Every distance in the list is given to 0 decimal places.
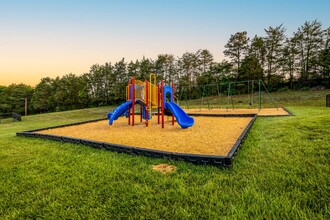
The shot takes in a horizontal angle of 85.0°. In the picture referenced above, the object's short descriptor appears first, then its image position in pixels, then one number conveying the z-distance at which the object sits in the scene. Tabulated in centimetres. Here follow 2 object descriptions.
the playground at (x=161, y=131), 422
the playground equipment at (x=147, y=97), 786
